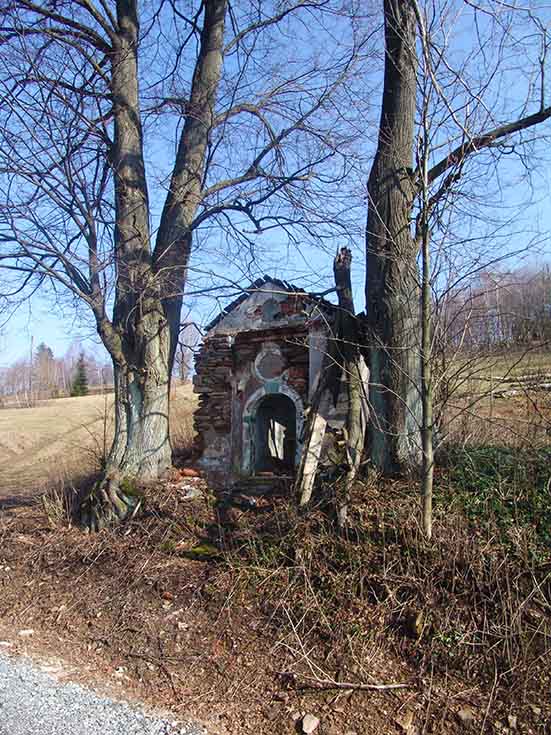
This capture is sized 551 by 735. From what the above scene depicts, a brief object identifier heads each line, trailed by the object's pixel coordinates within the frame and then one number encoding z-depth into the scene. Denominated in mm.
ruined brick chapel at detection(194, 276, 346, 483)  9828
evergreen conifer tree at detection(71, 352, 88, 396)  52812
